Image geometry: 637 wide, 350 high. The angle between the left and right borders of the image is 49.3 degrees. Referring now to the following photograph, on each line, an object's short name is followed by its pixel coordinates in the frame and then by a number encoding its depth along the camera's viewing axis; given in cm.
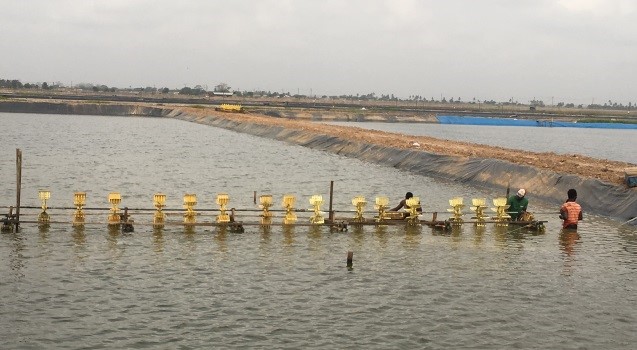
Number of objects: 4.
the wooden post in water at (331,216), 3362
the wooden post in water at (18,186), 3050
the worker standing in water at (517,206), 3647
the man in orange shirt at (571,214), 3522
